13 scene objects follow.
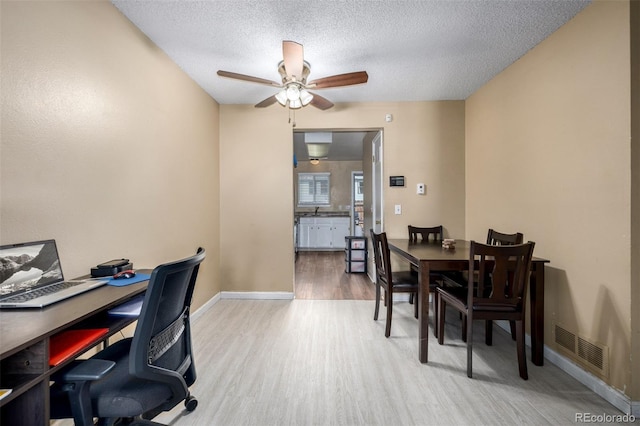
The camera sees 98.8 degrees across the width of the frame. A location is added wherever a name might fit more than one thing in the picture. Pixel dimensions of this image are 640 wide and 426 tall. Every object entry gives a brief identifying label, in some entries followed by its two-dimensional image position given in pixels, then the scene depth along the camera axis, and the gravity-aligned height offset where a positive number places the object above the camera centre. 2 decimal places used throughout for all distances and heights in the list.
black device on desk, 1.52 -0.31
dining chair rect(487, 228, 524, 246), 2.27 -0.23
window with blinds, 7.73 +0.66
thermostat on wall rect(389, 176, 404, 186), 3.44 +0.40
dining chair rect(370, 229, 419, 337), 2.46 -0.64
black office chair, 0.90 -0.57
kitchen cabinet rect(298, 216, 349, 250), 7.21 -0.52
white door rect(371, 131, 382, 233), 3.68 +0.45
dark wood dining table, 2.00 -0.61
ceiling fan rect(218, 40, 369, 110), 1.93 +1.05
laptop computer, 1.10 -0.29
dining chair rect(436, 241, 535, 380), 1.78 -0.55
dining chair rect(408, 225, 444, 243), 3.28 -0.24
